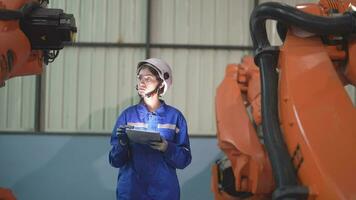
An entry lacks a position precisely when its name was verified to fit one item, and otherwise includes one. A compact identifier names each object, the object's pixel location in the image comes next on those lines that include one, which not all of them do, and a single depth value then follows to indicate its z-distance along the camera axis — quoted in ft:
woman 18.90
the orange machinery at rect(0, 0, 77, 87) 15.48
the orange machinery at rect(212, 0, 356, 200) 13.56
